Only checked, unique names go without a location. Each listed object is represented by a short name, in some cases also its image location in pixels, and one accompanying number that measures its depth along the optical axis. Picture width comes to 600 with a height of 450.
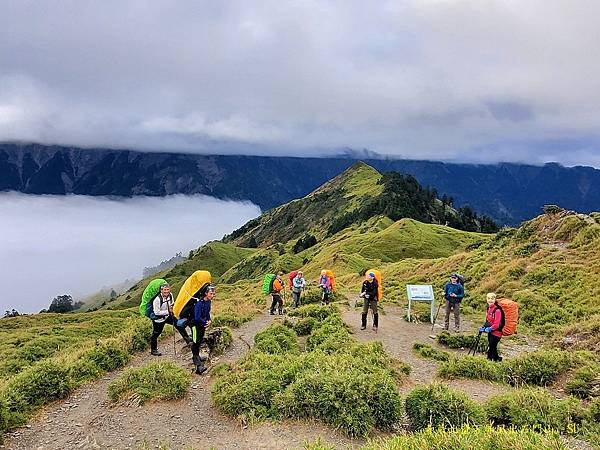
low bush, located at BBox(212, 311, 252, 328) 22.87
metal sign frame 23.64
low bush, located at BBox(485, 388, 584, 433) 11.61
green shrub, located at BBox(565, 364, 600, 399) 14.13
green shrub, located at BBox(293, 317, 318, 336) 21.97
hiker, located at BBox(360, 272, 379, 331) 21.58
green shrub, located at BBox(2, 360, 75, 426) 13.17
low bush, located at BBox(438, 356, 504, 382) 15.90
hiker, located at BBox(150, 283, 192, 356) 16.61
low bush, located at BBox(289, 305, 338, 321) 24.25
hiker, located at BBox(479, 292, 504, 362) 16.65
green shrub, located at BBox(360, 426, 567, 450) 8.02
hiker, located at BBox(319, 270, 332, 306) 29.91
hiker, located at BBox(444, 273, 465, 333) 22.08
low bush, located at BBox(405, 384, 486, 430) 11.66
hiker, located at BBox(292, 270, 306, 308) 28.08
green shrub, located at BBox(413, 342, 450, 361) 18.44
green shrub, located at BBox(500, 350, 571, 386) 15.62
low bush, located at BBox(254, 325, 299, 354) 18.06
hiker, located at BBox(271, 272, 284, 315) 27.05
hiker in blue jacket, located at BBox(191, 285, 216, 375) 15.14
